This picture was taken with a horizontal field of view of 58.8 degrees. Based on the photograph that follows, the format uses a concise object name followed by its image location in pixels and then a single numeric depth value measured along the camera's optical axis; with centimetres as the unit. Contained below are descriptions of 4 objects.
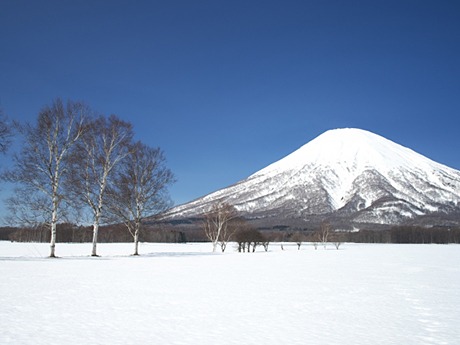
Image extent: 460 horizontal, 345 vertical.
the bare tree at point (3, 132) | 2428
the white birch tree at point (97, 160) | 3056
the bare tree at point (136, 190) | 3466
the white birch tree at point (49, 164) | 2720
